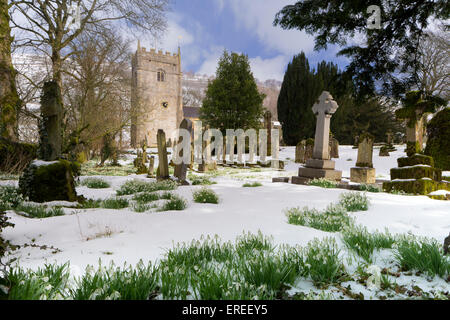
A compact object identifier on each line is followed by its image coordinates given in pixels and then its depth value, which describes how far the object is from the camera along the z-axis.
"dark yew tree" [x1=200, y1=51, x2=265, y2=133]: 23.39
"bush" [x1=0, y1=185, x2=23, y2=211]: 3.79
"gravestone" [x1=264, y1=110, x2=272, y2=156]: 21.67
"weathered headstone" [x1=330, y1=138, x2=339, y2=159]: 18.81
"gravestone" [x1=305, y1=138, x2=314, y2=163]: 17.28
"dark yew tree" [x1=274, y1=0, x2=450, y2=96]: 3.56
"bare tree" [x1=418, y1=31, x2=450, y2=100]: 21.75
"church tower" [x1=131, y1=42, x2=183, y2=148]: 38.19
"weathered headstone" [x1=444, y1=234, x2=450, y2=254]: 2.11
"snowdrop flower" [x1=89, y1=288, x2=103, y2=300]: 1.27
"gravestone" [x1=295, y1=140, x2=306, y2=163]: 17.83
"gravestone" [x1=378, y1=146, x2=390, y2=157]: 18.45
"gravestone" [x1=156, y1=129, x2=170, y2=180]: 8.26
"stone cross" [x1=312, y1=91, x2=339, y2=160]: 9.55
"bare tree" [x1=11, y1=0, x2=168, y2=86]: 10.88
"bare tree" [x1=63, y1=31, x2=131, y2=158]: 12.65
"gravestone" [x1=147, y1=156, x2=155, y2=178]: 10.80
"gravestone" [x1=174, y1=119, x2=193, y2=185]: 7.92
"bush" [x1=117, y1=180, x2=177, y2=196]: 6.20
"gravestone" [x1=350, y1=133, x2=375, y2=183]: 9.20
